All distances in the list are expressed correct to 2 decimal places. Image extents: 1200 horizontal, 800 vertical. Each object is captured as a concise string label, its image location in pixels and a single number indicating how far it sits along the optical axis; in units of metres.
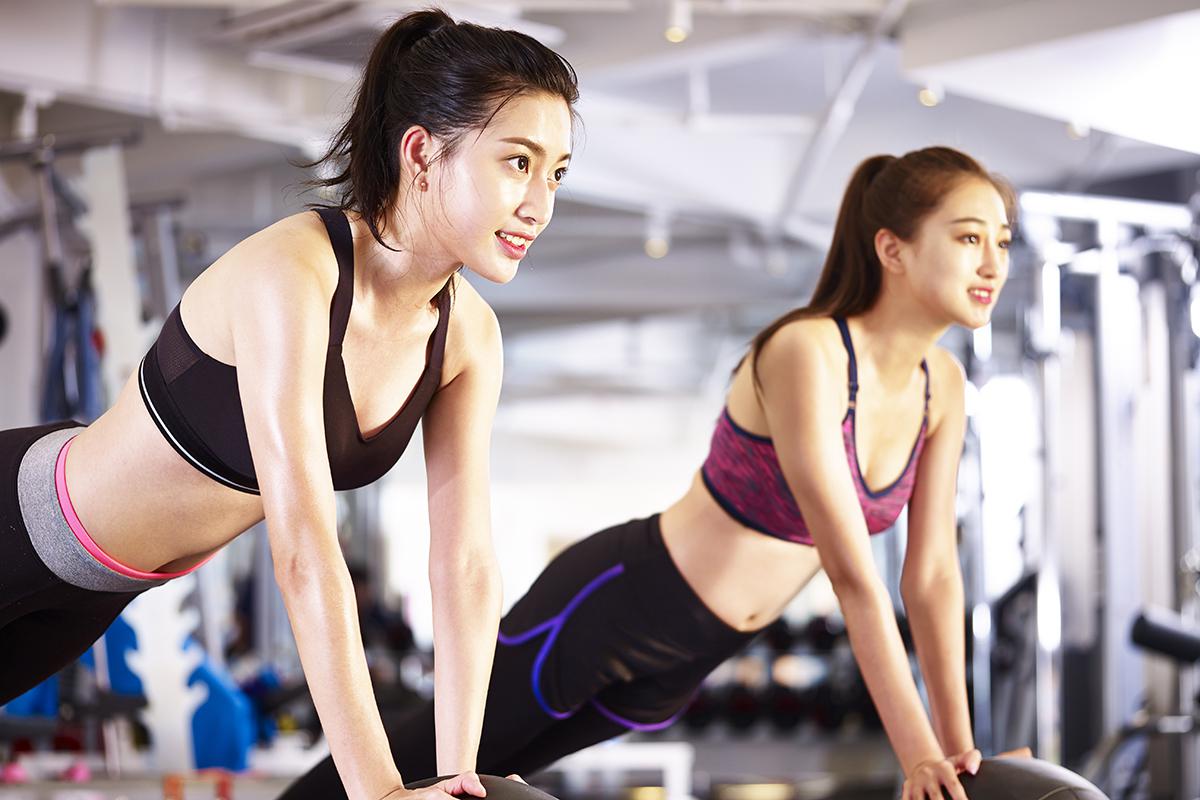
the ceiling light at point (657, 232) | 7.20
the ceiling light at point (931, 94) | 4.58
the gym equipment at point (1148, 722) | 4.66
